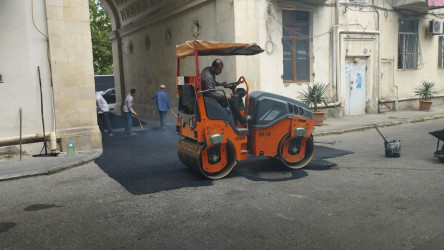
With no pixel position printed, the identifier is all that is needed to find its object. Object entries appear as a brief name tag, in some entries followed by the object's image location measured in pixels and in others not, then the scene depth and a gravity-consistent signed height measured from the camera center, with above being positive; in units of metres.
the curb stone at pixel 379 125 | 12.31 -1.29
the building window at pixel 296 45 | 14.52 +1.65
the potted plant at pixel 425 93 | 17.62 -0.35
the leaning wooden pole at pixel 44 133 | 9.46 -0.85
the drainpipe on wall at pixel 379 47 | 16.77 +1.66
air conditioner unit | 18.52 +2.68
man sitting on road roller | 6.84 +0.12
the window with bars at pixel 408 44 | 18.16 +1.93
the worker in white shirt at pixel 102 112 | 13.35 -0.56
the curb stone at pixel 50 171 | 7.50 -1.45
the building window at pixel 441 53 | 19.65 +1.59
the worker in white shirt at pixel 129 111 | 13.44 -0.56
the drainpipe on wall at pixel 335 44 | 15.37 +1.70
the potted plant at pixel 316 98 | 13.71 -0.33
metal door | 16.22 +0.08
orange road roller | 6.70 -0.60
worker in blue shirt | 14.06 -0.36
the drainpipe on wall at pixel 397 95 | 17.69 -0.40
